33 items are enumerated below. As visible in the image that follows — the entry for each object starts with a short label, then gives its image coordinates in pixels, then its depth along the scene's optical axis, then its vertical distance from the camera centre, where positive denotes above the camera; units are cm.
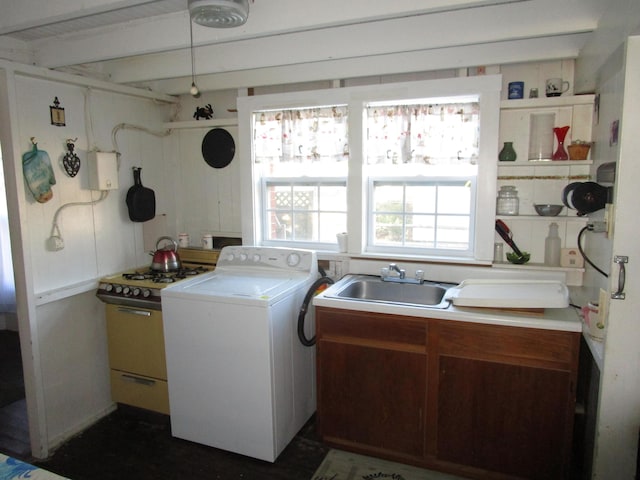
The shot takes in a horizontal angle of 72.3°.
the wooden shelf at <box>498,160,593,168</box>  236 +14
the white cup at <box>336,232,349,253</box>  299 -35
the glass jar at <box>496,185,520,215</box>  260 -8
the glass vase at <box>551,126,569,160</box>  243 +26
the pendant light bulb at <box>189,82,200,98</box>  239 +54
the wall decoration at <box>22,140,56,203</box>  243 +10
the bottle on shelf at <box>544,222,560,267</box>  255 -34
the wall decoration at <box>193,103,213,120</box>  335 +60
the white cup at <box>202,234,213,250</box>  338 -39
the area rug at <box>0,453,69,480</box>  141 -92
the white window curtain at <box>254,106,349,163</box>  293 +38
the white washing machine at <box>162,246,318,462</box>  234 -96
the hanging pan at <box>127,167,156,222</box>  312 -7
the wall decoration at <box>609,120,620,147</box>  173 +23
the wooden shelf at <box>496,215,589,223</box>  243 -16
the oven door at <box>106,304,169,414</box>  280 -109
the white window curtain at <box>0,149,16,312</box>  416 -76
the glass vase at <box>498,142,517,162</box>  255 +21
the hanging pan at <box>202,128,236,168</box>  329 +32
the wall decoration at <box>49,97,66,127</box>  261 +46
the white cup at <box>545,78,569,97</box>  245 +57
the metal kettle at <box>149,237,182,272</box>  309 -49
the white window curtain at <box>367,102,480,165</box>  264 +34
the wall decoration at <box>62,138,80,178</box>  269 +19
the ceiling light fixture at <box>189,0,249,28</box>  165 +69
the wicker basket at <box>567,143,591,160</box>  237 +20
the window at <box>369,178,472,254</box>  281 -17
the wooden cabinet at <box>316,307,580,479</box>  206 -103
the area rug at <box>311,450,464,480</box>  231 -150
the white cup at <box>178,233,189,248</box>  343 -39
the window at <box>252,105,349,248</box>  296 +13
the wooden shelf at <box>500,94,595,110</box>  234 +48
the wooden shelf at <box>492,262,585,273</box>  249 -45
